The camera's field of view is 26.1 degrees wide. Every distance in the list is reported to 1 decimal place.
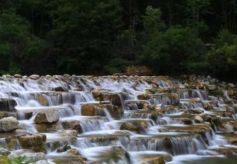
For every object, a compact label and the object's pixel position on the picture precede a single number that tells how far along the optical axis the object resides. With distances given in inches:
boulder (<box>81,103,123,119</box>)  610.9
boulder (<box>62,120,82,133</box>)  535.8
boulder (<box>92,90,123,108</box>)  690.2
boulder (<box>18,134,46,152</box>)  444.5
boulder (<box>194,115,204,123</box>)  637.3
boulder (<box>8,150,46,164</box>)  364.0
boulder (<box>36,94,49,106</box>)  645.9
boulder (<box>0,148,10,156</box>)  380.0
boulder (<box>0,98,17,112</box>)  581.0
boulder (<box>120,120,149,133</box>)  569.0
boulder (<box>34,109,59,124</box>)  532.7
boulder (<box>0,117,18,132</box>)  488.7
